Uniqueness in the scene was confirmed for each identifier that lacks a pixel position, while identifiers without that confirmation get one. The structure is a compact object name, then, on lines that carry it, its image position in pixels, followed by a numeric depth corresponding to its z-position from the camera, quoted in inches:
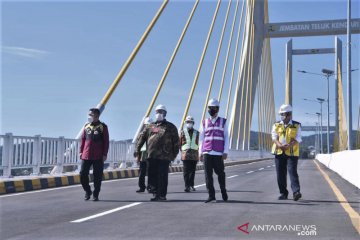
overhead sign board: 1348.4
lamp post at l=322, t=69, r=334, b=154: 2040.5
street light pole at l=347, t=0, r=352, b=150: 924.6
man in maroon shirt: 382.6
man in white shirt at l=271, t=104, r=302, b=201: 371.9
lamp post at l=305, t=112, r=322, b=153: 3564.0
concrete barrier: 553.2
